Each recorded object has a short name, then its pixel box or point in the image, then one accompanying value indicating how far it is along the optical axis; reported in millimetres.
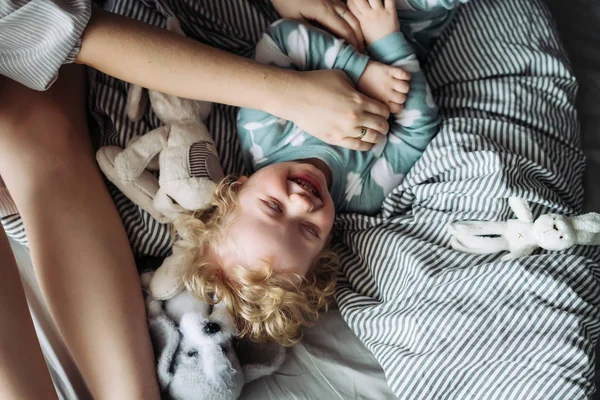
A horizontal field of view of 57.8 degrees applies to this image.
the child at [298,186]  901
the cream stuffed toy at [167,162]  910
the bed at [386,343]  807
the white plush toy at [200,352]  819
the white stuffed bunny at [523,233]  857
